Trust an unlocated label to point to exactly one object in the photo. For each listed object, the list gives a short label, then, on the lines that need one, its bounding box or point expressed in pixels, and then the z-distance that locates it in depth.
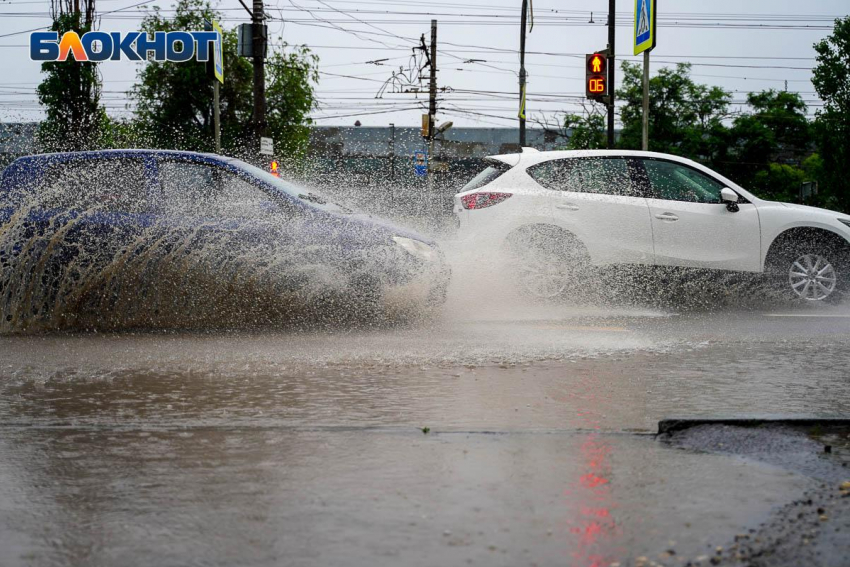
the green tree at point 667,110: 54.84
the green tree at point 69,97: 39.53
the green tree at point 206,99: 39.78
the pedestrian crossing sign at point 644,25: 17.58
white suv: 9.78
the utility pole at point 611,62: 20.53
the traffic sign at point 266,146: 23.47
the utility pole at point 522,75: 36.81
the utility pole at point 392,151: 60.77
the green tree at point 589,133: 55.56
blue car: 8.23
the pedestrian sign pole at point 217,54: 25.46
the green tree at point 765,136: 59.16
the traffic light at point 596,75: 19.98
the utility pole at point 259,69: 22.72
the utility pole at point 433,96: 42.69
